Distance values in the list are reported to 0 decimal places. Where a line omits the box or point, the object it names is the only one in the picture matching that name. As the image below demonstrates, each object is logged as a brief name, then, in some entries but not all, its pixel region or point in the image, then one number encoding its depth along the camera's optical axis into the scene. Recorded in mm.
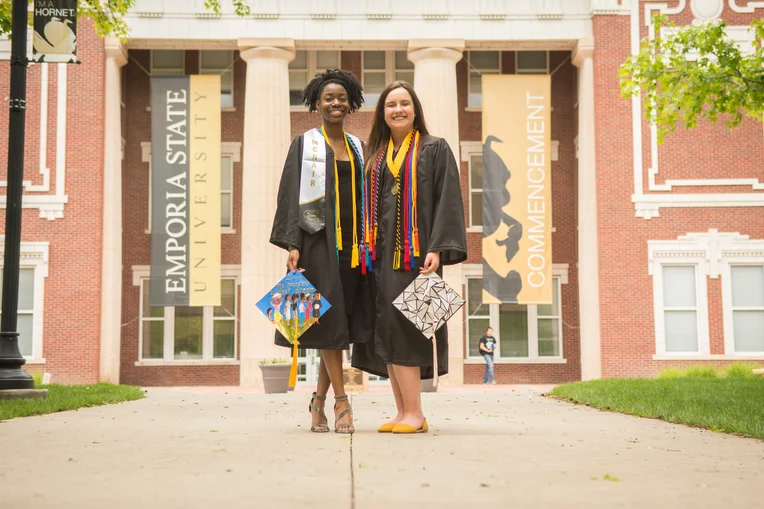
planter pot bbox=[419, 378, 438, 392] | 22000
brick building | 25594
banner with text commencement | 25859
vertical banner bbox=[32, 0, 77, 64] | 12750
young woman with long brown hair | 6711
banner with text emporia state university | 25766
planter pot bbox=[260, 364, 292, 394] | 21062
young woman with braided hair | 6785
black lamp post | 11602
